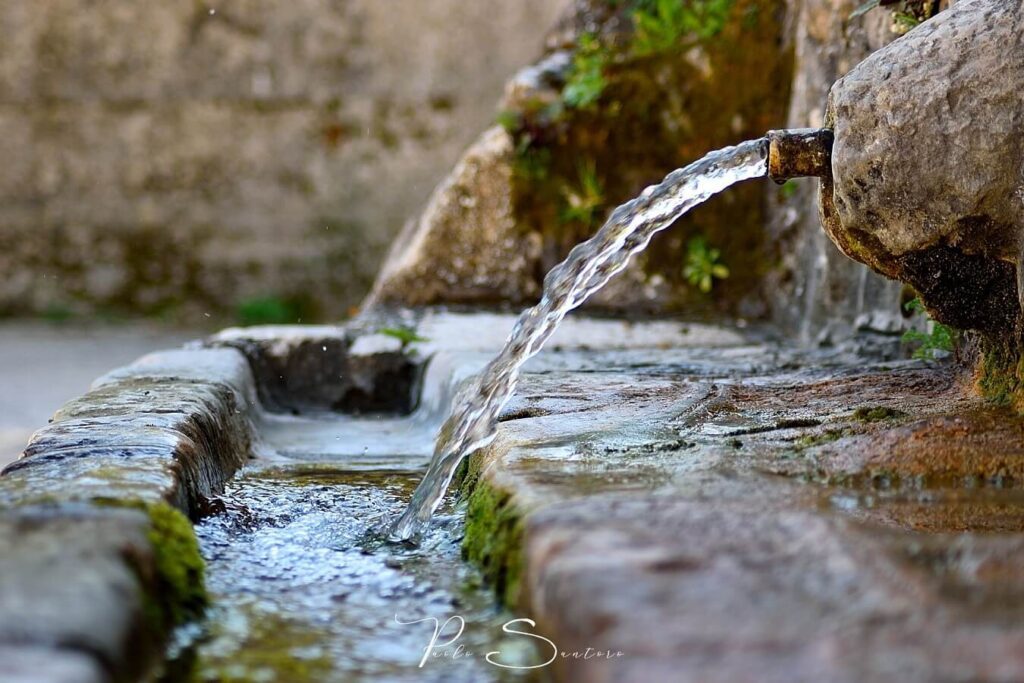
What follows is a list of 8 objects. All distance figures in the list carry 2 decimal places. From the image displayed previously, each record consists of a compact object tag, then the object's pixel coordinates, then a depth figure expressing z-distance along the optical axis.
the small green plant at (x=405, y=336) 3.34
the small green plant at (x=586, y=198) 4.09
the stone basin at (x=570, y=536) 0.95
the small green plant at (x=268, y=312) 6.52
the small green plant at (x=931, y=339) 2.22
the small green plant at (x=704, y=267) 3.96
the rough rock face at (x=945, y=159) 1.72
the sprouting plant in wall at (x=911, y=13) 2.27
